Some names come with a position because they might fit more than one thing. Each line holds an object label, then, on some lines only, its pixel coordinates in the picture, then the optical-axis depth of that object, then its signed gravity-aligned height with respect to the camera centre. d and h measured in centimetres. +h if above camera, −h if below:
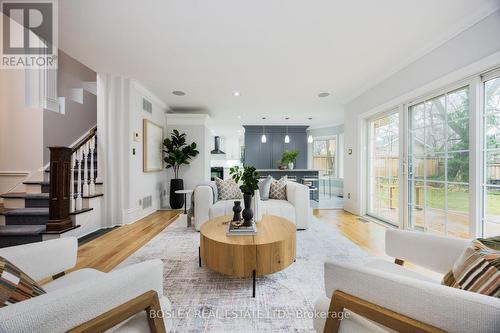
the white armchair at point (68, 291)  56 -45
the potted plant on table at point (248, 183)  211 -18
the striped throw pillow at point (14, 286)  66 -42
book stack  186 -60
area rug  134 -102
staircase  254 -57
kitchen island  595 -27
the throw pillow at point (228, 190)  349 -42
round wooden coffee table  161 -70
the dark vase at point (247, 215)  204 -49
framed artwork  407 +41
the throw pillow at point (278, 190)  353 -42
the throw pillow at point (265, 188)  346 -38
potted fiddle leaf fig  482 +24
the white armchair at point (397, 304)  60 -47
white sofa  311 -63
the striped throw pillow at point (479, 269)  70 -39
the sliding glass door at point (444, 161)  204 +6
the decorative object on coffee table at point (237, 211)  218 -48
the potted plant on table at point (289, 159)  600 +21
